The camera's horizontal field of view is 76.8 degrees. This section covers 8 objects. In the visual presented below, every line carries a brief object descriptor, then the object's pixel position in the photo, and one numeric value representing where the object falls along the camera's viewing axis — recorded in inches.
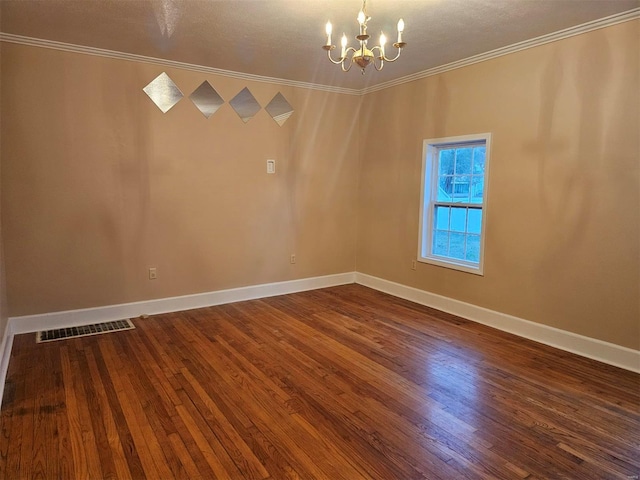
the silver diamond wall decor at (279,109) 186.5
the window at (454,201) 161.3
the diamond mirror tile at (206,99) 167.2
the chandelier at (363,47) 91.1
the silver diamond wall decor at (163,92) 157.8
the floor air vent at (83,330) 138.3
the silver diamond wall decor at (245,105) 176.9
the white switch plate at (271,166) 189.3
